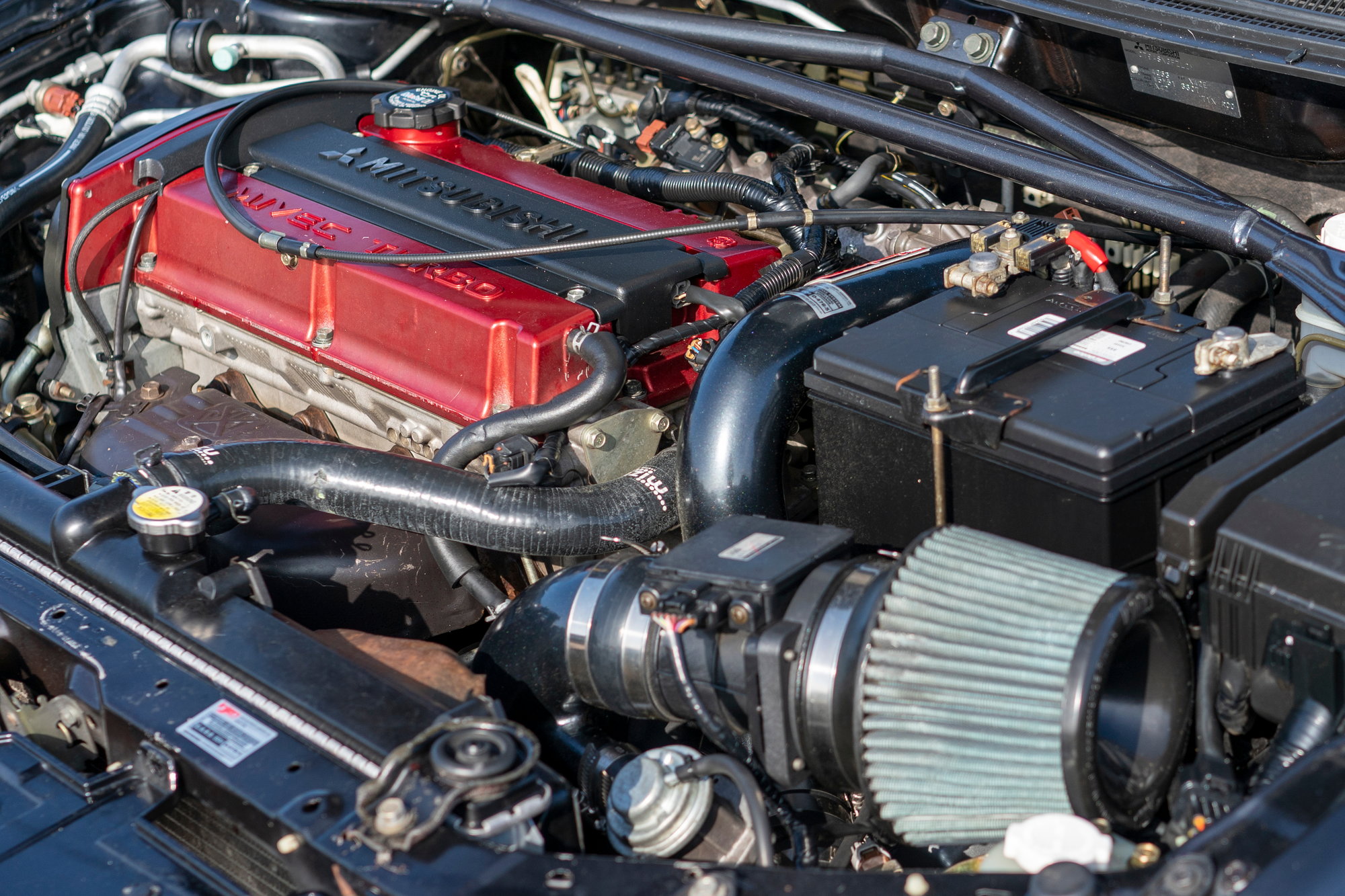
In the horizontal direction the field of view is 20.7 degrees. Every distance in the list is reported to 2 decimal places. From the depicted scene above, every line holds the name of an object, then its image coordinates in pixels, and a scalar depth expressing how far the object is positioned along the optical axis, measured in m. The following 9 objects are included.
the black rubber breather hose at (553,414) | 2.11
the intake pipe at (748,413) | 2.03
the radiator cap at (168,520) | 1.97
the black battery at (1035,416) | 1.90
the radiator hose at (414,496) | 2.06
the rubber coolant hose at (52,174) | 2.43
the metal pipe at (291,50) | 2.53
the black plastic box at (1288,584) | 1.82
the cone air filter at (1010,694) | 1.80
